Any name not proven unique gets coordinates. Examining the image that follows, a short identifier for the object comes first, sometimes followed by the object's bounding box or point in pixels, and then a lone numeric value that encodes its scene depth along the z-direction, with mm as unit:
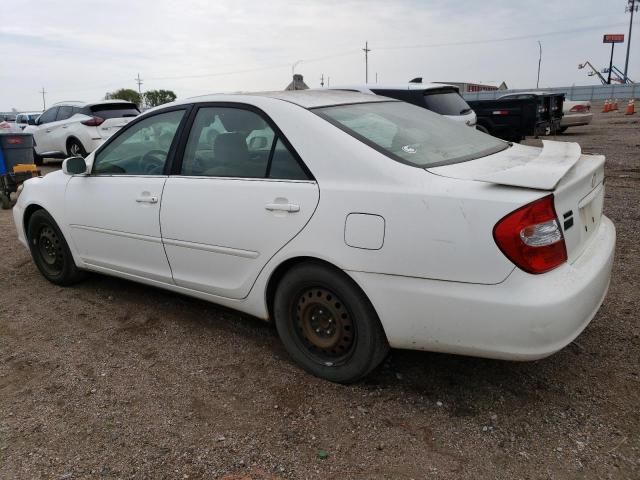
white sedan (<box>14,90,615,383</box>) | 2293
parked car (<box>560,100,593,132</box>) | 17281
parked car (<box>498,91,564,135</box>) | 14297
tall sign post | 76000
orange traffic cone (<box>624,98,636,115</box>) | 27219
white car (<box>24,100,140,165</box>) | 11930
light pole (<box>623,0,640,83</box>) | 73500
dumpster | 8461
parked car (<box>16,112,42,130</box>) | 22181
